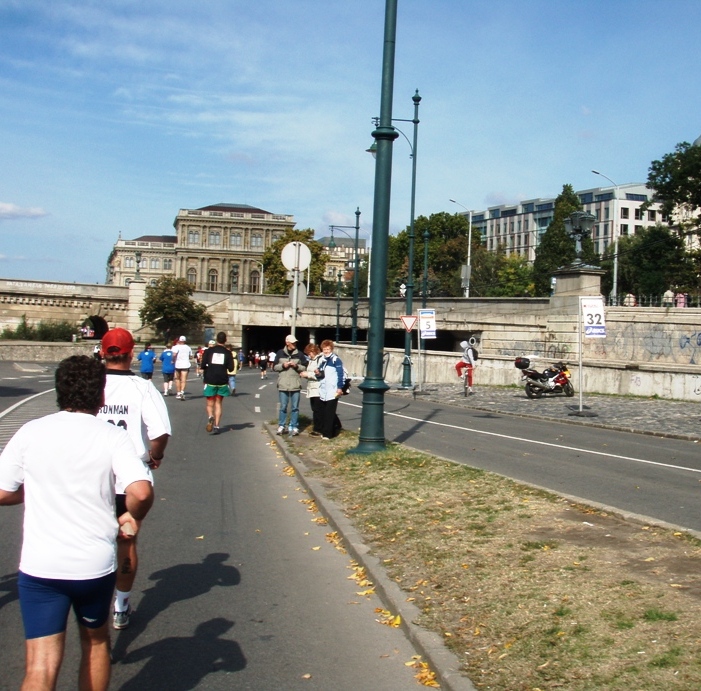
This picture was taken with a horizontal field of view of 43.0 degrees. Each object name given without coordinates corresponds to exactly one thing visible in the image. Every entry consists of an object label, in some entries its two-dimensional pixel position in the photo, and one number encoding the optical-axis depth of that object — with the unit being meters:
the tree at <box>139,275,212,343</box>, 67.38
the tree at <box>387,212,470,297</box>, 100.76
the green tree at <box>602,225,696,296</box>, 55.19
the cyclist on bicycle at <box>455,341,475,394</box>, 29.70
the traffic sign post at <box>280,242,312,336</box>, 14.33
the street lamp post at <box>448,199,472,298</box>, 59.92
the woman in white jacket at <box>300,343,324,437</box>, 14.73
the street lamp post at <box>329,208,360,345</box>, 50.50
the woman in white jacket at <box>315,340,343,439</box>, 14.59
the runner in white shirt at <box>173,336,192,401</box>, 25.08
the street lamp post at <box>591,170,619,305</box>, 39.19
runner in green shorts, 16.36
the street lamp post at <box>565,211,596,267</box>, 24.62
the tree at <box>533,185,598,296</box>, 84.94
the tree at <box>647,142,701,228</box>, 50.06
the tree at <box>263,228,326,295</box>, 97.94
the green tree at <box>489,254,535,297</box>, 82.62
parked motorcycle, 27.59
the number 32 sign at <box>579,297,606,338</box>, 21.45
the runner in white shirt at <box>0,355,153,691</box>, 3.41
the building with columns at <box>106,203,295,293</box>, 137.12
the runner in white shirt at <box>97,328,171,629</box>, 5.18
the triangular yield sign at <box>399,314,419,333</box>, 31.55
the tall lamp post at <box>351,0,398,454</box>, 11.98
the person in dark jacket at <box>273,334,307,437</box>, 15.45
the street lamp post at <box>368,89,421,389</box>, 32.47
